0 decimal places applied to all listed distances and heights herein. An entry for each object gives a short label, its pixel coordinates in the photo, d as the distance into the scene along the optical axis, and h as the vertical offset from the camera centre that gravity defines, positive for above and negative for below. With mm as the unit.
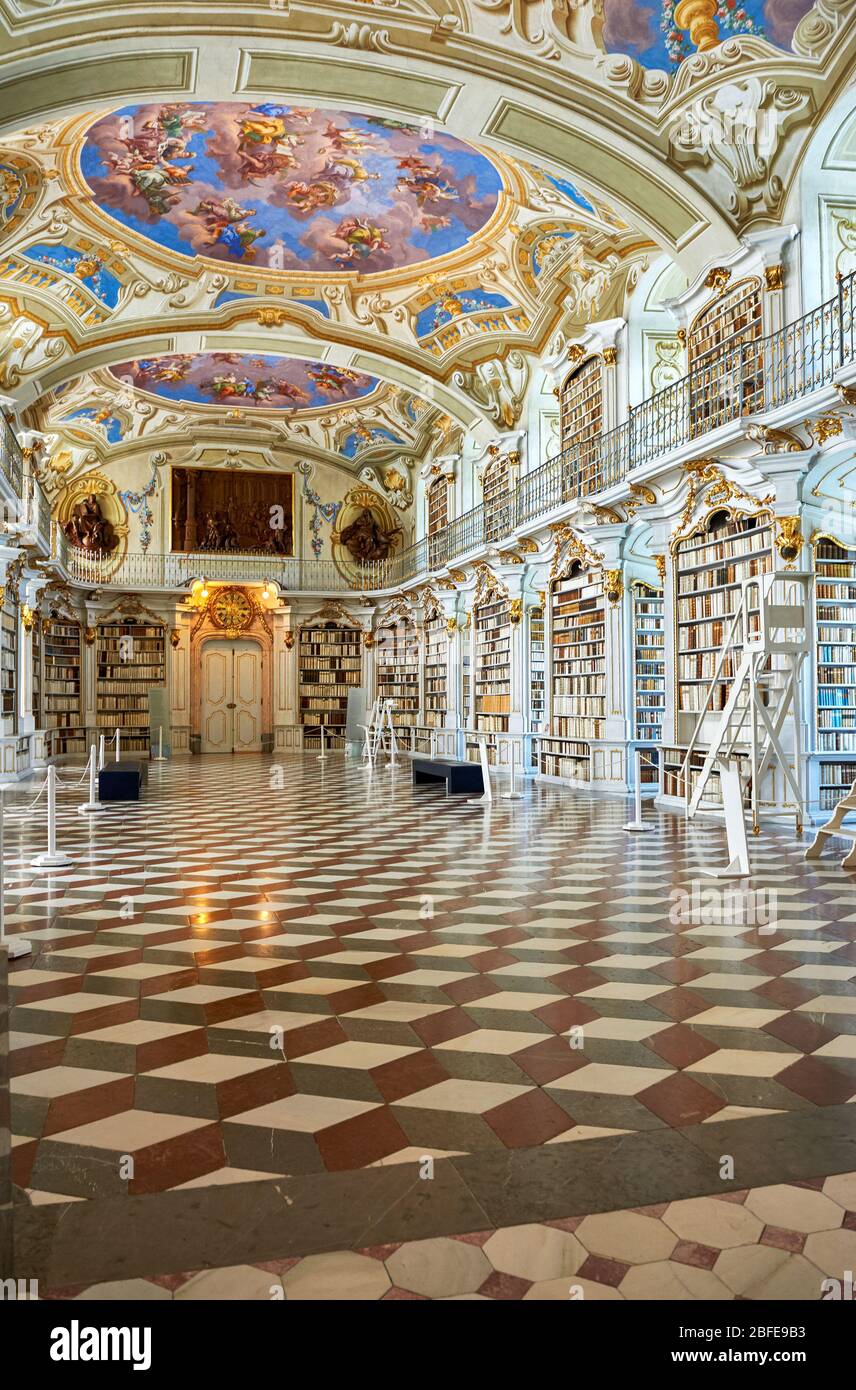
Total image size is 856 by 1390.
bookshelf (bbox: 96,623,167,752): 26359 +514
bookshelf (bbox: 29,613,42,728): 22109 +650
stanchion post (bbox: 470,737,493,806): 13172 -1165
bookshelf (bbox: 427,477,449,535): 24500 +4706
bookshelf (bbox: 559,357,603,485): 15875 +4697
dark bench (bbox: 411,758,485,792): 14148 -1199
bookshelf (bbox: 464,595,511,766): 19484 +378
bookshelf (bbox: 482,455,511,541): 19394 +3976
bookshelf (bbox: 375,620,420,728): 25609 +581
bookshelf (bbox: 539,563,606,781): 15617 +266
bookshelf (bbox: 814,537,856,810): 10641 +433
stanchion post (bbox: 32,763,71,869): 7723 -1273
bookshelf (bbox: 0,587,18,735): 18438 +648
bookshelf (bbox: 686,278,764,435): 11570 +4123
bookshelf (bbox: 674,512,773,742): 11484 +1209
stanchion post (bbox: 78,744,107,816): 11734 -1323
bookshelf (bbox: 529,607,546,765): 18703 +331
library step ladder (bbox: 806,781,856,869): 7113 -1053
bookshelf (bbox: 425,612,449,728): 23188 +479
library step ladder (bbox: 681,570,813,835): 9062 +158
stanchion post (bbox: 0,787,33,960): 4965 -1278
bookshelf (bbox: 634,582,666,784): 14734 +302
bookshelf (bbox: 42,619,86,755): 24188 +242
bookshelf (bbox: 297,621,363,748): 28047 +533
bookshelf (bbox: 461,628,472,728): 21391 +116
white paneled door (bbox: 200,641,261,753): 27922 -139
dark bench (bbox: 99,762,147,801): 13164 -1183
